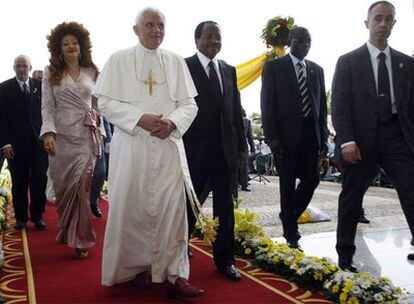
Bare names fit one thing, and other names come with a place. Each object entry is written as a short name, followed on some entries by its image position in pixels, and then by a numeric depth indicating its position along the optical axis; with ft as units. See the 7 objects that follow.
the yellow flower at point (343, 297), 9.32
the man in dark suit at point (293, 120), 14.19
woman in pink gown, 13.87
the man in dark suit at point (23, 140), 17.85
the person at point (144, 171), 10.05
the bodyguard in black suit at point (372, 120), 11.04
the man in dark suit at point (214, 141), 11.60
